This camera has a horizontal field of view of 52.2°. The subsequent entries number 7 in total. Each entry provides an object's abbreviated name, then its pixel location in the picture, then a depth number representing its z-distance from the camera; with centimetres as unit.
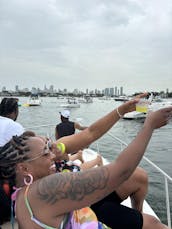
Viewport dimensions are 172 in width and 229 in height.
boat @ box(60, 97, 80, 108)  3810
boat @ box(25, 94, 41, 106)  4283
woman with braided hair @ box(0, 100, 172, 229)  78
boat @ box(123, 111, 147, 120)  1986
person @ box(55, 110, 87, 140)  330
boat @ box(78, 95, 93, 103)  5705
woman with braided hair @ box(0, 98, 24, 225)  99
